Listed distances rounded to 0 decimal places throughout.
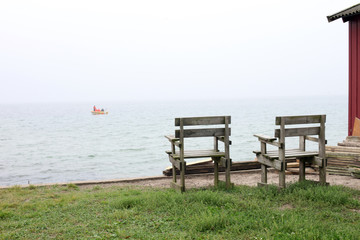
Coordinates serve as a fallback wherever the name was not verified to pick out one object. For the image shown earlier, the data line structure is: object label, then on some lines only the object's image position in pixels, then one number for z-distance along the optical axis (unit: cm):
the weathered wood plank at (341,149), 1040
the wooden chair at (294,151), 803
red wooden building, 1217
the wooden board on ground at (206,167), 1109
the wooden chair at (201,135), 834
